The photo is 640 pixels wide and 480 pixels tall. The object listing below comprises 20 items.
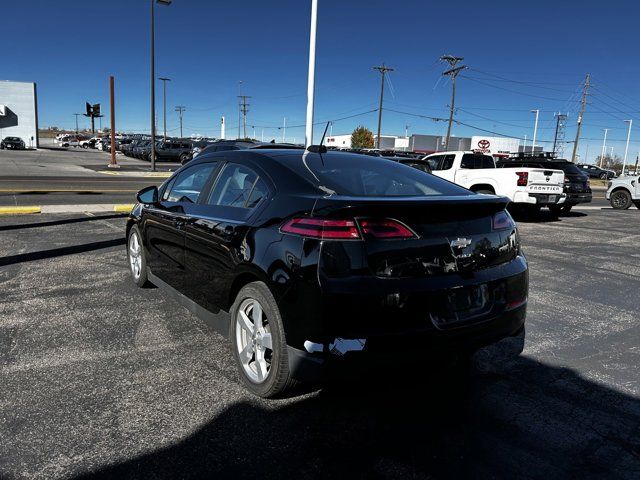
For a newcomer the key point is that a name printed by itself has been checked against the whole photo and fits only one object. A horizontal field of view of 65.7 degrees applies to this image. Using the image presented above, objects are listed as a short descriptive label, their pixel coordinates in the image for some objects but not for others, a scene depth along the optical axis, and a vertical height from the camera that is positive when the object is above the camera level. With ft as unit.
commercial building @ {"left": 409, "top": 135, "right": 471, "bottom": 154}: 335.42 +14.30
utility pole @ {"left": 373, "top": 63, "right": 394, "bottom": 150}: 175.30 +25.93
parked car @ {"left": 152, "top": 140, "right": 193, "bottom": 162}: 136.67 -0.47
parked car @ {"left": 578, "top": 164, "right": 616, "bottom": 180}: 195.62 -0.36
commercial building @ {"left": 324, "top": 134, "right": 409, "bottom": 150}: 364.11 +13.56
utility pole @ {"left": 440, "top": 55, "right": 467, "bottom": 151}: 152.87 +28.58
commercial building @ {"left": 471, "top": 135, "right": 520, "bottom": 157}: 340.59 +16.62
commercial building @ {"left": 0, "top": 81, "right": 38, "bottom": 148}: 199.31 +12.18
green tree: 349.70 +14.71
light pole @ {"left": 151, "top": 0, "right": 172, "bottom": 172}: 86.22 +12.87
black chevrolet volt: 8.36 -1.96
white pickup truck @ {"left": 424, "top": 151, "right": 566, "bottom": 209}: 39.06 -1.07
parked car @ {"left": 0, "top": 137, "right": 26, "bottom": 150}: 178.52 -1.38
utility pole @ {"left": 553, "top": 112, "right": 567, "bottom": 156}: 314.74 +31.03
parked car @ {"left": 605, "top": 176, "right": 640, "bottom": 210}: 57.31 -2.12
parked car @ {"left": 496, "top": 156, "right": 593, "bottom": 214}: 46.06 -0.74
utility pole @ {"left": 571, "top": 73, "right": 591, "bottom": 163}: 190.82 +22.20
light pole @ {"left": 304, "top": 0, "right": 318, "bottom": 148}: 60.49 +10.20
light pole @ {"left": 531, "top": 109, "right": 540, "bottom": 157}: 286.54 +21.17
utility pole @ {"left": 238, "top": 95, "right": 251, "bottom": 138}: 320.50 +29.00
